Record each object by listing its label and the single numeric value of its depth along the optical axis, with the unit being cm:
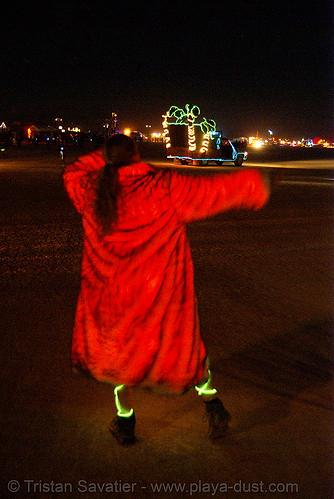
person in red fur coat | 269
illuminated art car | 3275
